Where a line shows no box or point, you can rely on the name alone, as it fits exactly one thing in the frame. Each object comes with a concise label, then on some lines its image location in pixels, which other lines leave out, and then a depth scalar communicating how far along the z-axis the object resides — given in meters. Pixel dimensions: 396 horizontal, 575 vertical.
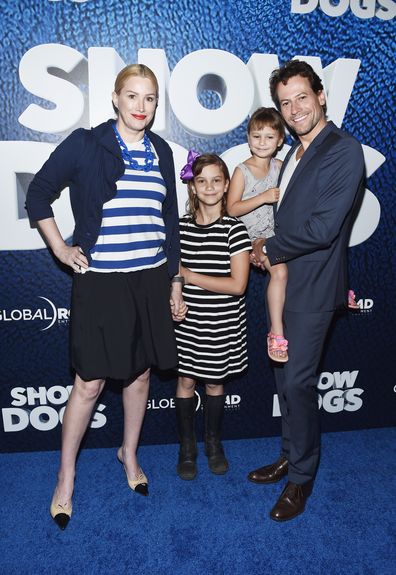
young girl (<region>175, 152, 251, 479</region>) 2.35
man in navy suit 1.96
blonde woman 1.98
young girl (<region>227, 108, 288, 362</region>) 2.40
